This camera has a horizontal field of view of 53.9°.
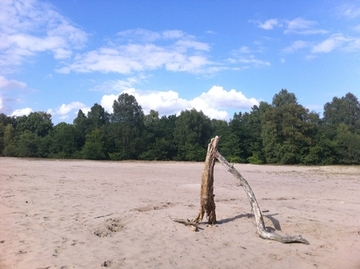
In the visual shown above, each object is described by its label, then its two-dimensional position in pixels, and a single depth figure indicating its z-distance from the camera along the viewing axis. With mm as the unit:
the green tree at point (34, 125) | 65500
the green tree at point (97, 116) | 65625
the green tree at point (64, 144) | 56066
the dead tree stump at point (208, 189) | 10055
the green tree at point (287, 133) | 51062
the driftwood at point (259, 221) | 8969
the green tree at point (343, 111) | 73000
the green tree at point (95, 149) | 54938
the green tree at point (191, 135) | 57466
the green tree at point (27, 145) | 56188
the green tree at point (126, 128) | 57250
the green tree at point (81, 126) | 60306
